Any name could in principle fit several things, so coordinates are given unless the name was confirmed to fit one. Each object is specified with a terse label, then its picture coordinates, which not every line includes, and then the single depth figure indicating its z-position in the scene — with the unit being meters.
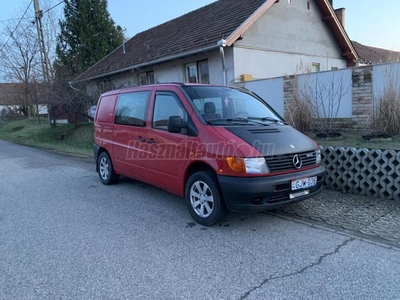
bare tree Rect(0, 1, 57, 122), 25.97
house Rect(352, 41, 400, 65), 18.33
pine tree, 24.11
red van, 3.73
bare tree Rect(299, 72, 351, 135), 8.86
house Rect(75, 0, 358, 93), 11.96
